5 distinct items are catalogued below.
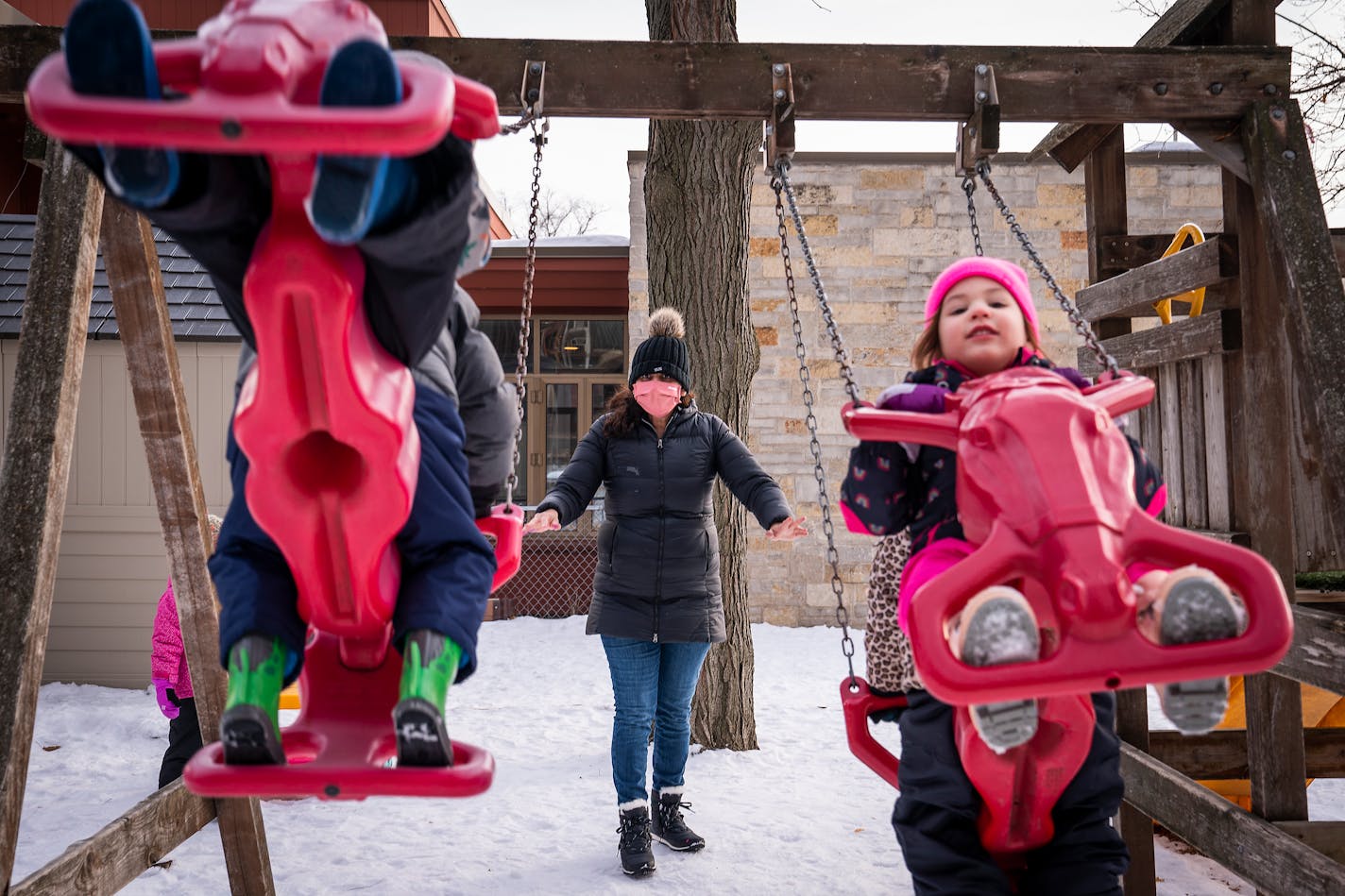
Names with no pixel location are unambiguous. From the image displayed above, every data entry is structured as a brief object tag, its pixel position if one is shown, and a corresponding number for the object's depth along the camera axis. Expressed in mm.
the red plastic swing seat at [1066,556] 1551
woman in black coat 3826
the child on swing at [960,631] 1670
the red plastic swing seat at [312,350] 1237
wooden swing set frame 2559
